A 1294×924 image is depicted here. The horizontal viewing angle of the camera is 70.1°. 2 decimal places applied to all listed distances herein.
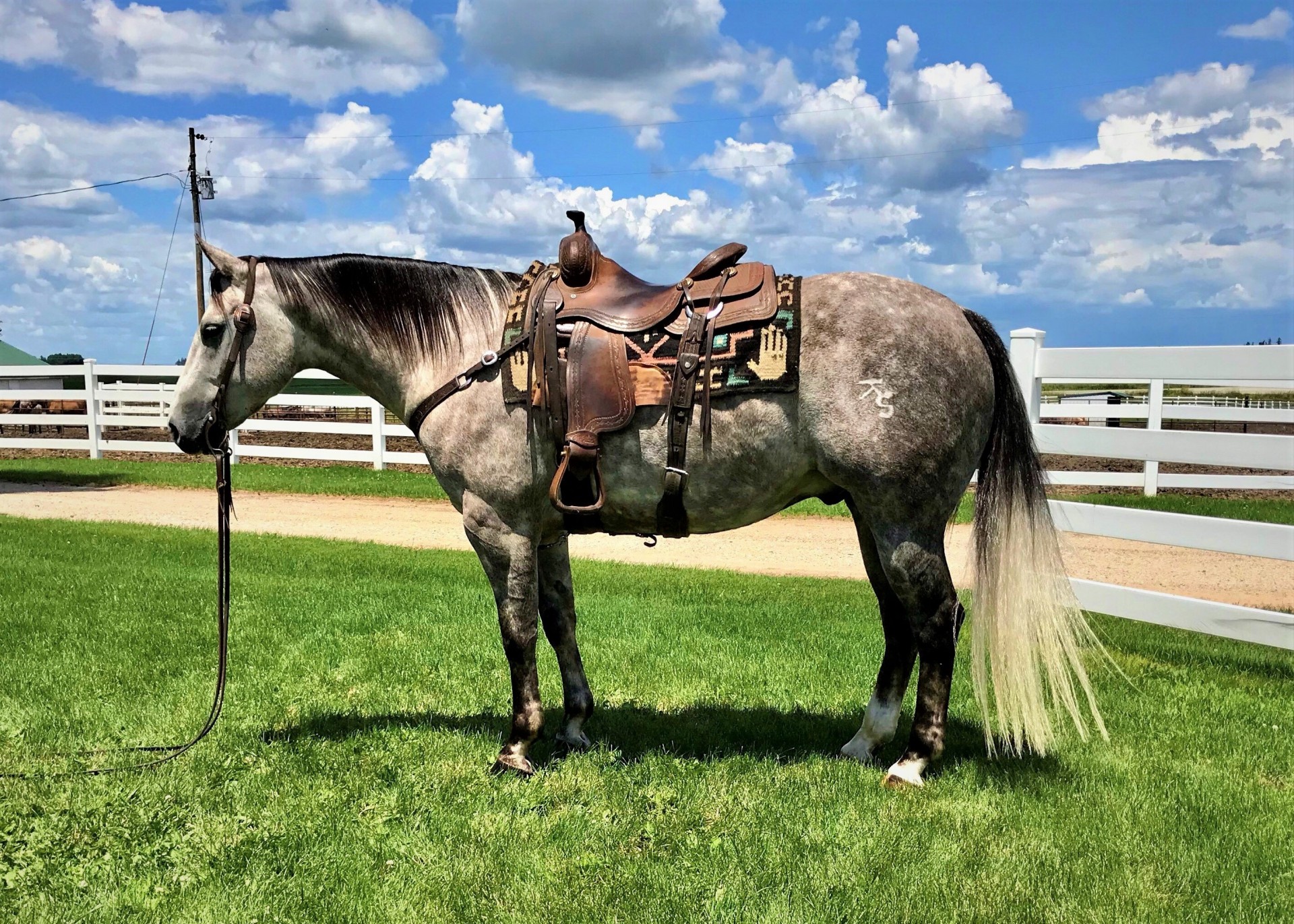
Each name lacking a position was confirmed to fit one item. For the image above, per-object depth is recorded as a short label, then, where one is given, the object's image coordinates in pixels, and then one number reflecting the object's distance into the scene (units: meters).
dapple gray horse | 3.83
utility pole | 26.73
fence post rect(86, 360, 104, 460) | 18.55
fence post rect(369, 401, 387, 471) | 16.28
